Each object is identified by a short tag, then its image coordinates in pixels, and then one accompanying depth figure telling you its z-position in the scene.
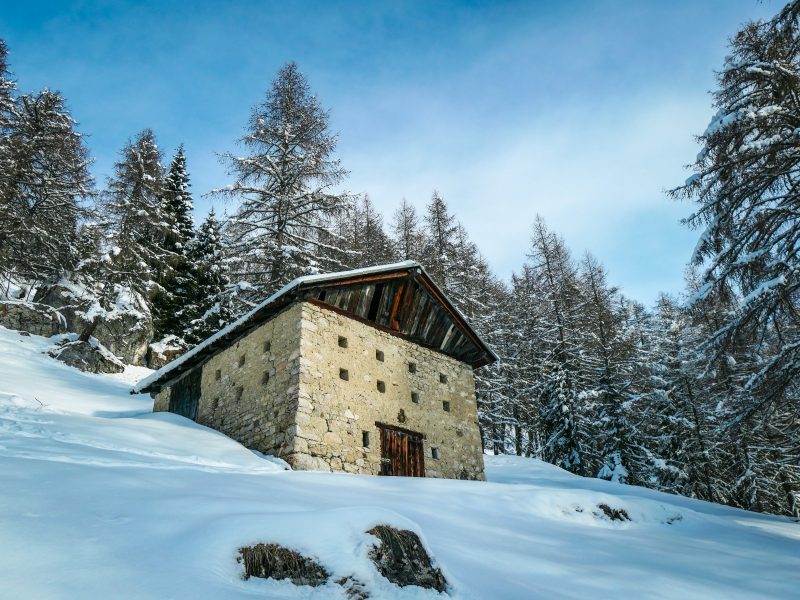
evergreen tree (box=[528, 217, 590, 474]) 21.70
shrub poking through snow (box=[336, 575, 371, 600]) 3.79
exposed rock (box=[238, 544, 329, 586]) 3.66
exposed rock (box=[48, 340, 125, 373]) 20.38
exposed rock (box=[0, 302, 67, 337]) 21.28
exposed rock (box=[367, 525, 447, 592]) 4.17
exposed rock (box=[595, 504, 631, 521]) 9.54
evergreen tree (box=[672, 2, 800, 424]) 9.04
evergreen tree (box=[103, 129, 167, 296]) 21.58
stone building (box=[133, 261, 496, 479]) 11.40
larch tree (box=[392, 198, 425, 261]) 27.48
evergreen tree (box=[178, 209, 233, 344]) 23.47
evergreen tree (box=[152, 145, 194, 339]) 25.41
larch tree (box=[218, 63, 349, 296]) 18.61
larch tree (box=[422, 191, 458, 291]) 25.22
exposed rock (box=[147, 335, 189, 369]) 25.00
